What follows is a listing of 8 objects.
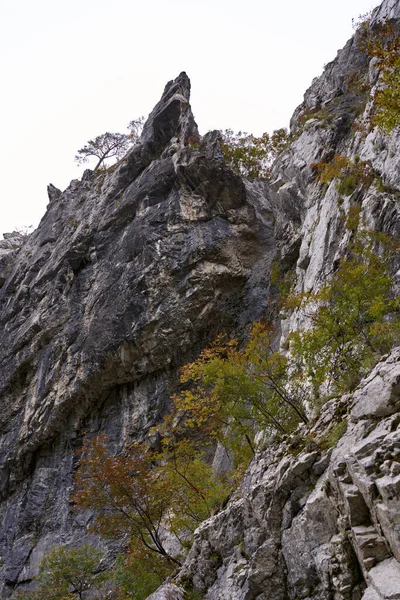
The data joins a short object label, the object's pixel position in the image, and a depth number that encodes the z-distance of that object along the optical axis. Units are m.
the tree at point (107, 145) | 49.22
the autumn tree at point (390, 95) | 10.34
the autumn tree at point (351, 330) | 10.20
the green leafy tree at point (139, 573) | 12.26
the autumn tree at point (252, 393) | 11.84
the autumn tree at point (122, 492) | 13.29
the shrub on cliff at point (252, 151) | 34.94
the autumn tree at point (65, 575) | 16.47
